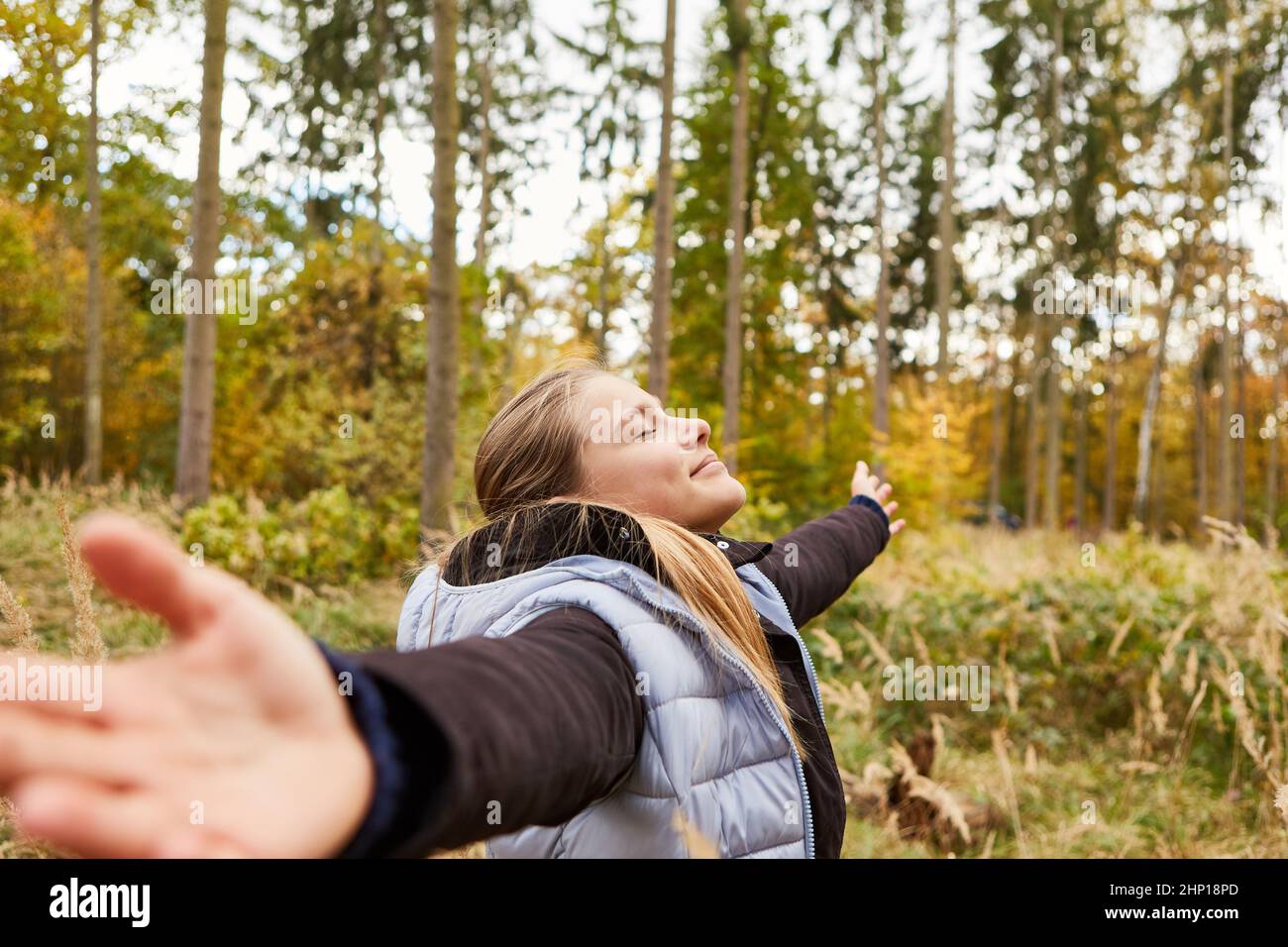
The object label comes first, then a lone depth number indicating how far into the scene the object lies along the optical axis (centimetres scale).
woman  53
